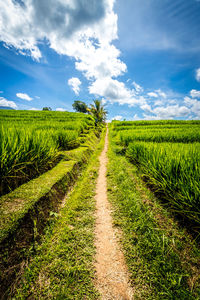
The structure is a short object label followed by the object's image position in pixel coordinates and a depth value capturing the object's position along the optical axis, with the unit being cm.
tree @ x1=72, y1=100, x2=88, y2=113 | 4659
